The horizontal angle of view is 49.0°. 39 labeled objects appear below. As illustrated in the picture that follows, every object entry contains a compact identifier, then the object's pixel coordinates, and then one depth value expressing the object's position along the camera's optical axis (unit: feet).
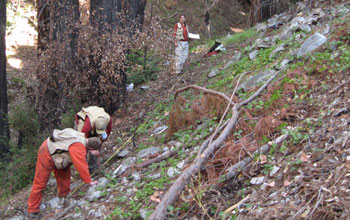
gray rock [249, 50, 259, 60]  26.81
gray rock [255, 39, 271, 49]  27.82
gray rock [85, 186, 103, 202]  16.61
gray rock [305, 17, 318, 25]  26.91
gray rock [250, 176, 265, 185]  12.53
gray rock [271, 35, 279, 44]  28.14
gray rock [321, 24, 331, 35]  22.71
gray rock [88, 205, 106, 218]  15.19
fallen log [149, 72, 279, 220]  12.37
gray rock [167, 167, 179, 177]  15.37
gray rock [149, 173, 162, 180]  15.99
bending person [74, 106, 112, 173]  18.76
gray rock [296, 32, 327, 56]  20.81
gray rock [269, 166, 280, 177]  12.59
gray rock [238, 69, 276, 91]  20.93
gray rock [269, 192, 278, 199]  11.51
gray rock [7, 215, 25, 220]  17.53
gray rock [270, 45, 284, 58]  24.70
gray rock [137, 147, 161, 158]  19.11
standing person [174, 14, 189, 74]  31.81
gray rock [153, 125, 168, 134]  22.16
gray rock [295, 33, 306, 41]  25.16
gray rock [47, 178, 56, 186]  20.22
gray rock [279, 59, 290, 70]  20.84
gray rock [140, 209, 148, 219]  13.42
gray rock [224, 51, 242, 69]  28.48
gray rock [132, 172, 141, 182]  16.80
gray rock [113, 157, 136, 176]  18.31
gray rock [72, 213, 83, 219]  15.74
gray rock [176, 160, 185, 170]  15.81
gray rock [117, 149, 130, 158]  20.70
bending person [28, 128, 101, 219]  16.15
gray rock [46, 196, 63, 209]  17.53
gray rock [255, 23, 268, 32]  33.94
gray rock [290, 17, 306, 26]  28.34
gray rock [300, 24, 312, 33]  25.97
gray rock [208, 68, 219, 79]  27.92
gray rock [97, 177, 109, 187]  17.46
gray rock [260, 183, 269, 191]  12.12
